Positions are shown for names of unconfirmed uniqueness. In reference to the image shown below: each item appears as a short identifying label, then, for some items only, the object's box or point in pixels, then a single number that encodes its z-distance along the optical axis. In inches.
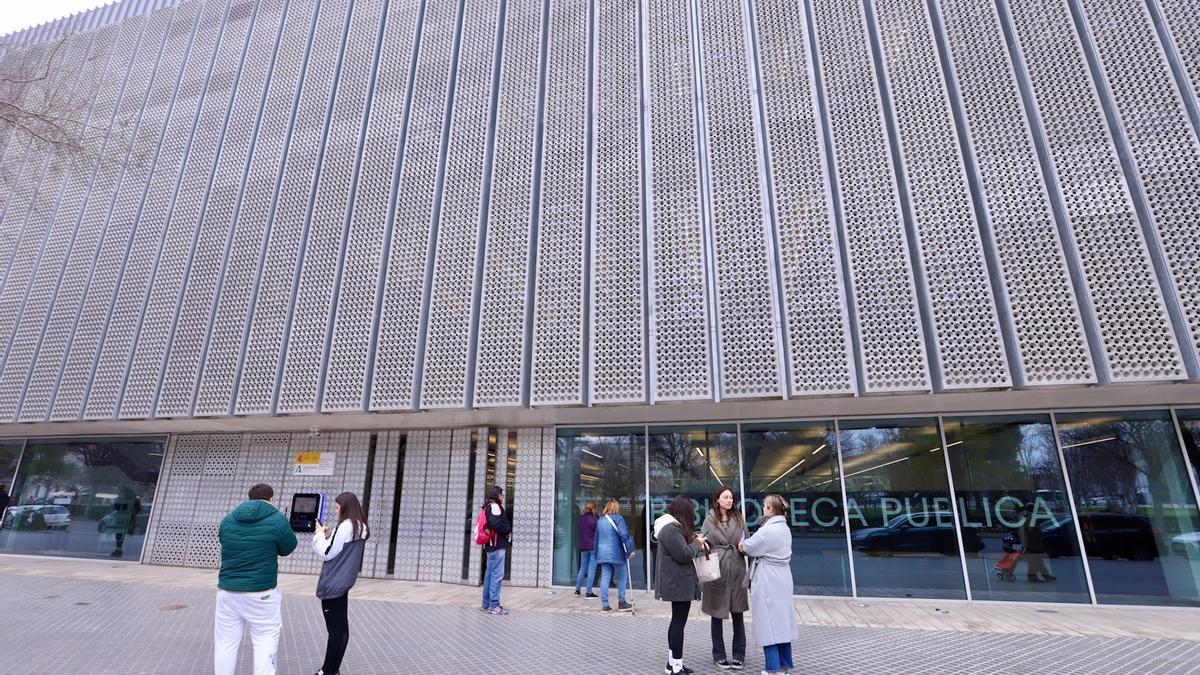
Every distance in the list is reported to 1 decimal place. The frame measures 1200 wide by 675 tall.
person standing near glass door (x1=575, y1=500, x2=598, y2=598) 424.8
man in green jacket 186.9
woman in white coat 214.4
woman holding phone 210.1
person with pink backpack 351.6
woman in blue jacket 382.0
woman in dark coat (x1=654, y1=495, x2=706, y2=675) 222.5
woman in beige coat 234.8
